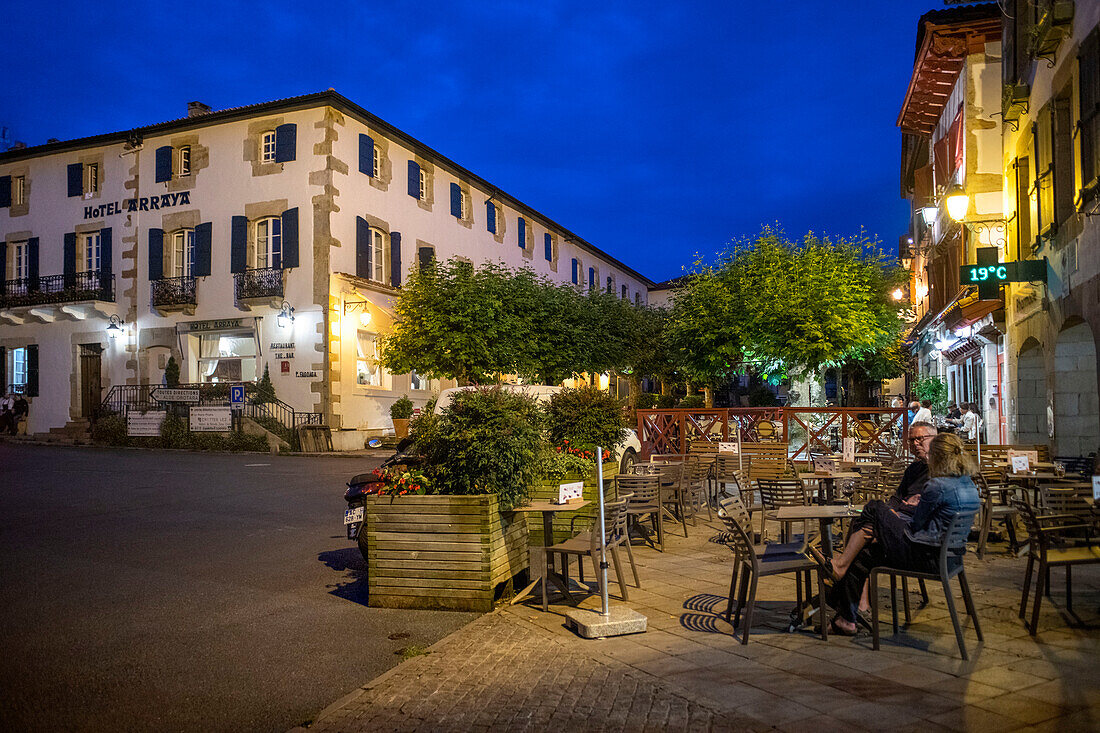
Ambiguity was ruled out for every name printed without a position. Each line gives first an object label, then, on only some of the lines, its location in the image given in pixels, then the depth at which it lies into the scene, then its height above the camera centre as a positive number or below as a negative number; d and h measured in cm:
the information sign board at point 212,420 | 2527 -56
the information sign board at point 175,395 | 2628 +24
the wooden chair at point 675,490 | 1036 -120
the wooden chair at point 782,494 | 820 -100
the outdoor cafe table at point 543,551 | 655 -125
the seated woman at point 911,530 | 522 -89
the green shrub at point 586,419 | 1012 -27
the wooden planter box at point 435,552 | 627 -119
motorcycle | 797 -91
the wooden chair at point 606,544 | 639 -118
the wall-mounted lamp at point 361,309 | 2642 +298
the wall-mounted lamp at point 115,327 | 2883 +268
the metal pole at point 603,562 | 579 -121
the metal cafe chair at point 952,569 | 507 -112
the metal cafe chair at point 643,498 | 866 -111
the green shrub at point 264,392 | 2591 +30
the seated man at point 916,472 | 625 -61
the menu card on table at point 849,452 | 1036 -73
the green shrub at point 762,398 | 3103 -9
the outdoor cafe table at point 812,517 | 563 -90
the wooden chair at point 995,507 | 814 -116
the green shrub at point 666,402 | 3878 -24
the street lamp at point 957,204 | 1424 +333
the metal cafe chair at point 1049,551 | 541 -109
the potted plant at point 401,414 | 2647 -46
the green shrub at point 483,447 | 654 -39
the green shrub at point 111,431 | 2630 -90
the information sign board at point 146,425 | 2614 -71
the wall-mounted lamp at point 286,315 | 2606 +274
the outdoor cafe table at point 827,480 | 898 -98
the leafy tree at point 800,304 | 2258 +258
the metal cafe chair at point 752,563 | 537 -115
